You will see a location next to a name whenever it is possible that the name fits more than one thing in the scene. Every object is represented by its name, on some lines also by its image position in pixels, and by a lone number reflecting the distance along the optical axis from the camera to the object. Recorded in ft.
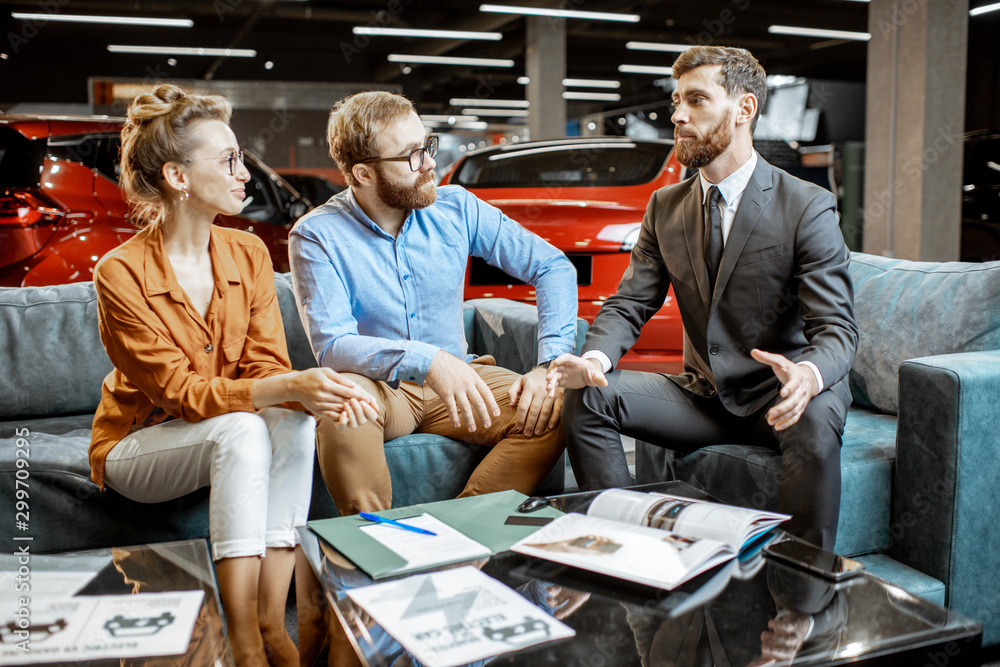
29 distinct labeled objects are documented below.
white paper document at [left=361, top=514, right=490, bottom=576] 3.89
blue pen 4.31
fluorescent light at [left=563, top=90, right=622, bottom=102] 54.80
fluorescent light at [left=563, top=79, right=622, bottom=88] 50.45
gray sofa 5.96
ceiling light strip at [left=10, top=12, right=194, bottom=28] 34.37
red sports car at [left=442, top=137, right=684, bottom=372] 9.88
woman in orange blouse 5.03
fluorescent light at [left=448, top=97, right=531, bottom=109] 52.25
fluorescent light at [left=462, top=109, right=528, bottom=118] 54.79
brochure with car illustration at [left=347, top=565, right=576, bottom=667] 3.07
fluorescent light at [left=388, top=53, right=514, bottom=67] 41.32
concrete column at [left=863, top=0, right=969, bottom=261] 22.12
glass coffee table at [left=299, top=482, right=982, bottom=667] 3.17
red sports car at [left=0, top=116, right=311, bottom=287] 11.03
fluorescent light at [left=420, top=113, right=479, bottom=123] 51.06
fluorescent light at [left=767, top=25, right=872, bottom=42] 38.88
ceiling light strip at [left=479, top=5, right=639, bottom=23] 31.50
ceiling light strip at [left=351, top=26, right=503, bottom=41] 35.09
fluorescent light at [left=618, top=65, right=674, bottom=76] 47.32
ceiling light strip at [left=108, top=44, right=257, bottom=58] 38.17
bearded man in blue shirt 6.06
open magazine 3.72
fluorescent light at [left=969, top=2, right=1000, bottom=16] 30.08
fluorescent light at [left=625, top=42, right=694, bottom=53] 41.35
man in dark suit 5.90
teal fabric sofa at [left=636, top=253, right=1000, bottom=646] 5.31
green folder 3.92
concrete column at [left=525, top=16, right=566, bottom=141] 34.19
